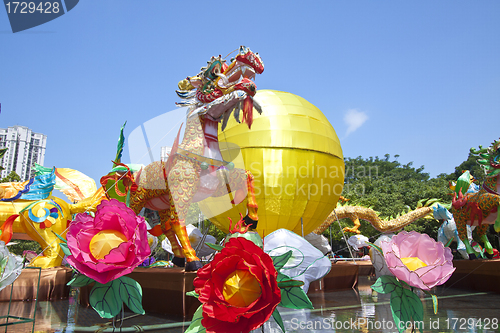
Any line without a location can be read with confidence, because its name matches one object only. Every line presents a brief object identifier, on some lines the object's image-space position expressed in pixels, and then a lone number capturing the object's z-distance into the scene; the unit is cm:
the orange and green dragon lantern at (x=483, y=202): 727
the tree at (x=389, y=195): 1934
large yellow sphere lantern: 745
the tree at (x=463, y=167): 3349
